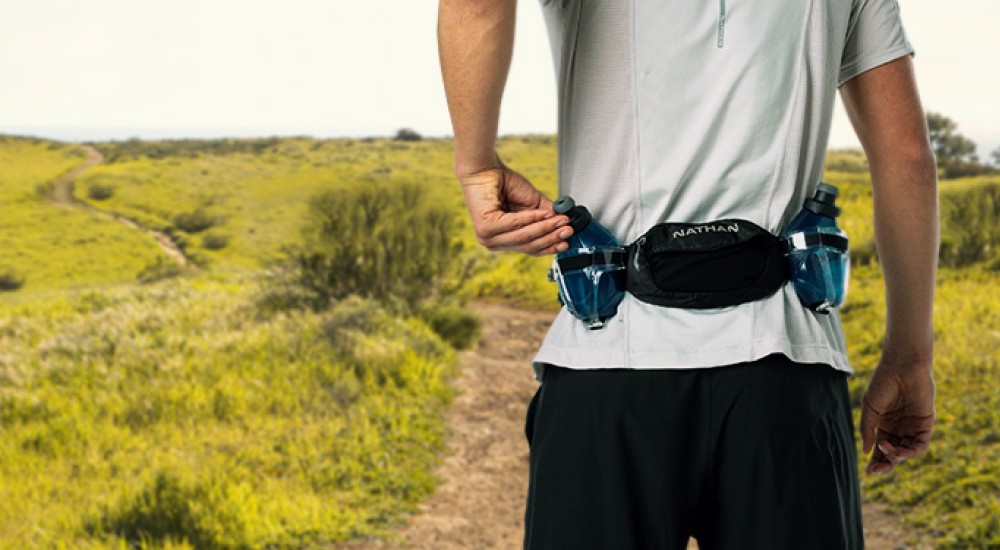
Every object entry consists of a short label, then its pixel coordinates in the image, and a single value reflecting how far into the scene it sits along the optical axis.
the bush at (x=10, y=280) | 11.89
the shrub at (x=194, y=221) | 17.83
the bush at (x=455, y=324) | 8.51
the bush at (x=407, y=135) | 28.56
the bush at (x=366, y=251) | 9.02
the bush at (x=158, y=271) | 12.50
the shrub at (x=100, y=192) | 18.72
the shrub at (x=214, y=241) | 16.56
